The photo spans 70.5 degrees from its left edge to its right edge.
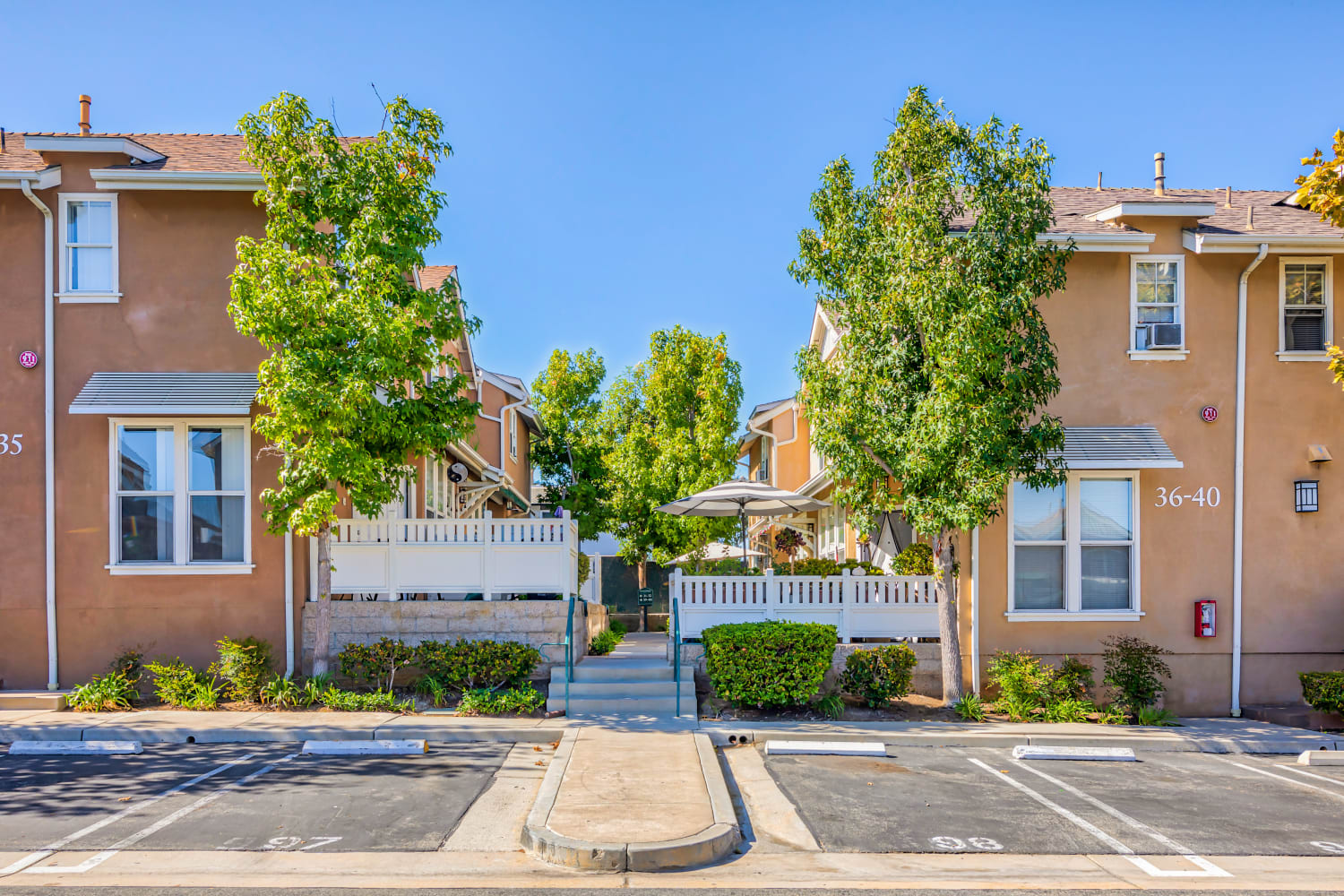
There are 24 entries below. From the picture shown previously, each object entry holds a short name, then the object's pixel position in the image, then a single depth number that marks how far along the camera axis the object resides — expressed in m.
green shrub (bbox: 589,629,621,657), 16.75
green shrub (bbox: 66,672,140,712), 11.88
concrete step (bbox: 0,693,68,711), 11.89
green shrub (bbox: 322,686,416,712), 11.75
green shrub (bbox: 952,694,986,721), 12.04
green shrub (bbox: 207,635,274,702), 11.91
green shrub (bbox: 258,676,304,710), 11.81
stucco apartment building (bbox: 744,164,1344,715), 13.45
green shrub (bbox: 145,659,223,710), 11.86
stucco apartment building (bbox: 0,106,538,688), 12.68
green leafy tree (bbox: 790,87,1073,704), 11.56
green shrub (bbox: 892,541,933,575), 14.08
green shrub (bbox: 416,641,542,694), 12.32
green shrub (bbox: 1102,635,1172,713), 12.38
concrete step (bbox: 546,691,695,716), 12.02
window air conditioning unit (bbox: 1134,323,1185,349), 13.66
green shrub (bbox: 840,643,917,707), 12.38
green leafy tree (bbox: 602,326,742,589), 26.25
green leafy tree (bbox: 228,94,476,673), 11.39
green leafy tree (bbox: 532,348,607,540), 27.36
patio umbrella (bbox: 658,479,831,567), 15.41
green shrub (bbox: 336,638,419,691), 12.39
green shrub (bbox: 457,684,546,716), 11.77
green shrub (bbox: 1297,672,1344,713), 12.27
